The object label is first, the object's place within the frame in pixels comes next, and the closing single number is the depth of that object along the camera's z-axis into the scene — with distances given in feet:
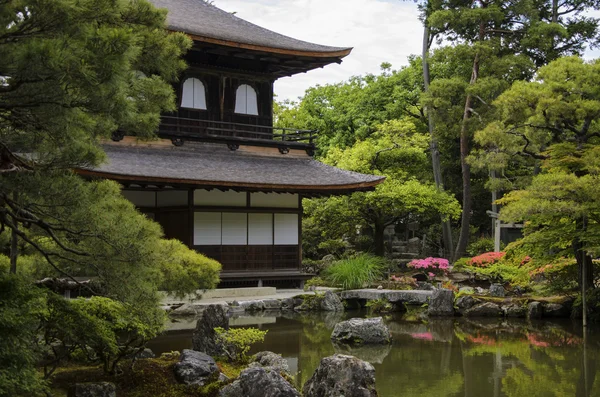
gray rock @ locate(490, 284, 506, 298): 61.26
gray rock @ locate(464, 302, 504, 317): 57.52
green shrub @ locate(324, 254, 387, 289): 66.85
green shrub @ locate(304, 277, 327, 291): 70.74
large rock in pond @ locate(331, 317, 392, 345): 43.68
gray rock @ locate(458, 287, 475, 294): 61.25
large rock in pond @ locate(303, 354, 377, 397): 26.20
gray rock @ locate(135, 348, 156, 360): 32.80
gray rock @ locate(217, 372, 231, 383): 27.41
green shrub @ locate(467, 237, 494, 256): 90.07
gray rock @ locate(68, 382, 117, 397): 24.91
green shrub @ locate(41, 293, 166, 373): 24.02
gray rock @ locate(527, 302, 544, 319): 56.24
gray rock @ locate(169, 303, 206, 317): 53.94
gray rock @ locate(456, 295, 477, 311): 58.13
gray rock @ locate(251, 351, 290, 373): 31.50
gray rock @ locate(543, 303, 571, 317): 56.29
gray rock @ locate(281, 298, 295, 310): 59.88
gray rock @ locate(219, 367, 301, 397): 24.94
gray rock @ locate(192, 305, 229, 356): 33.09
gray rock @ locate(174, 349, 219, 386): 27.76
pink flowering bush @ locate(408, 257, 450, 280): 72.18
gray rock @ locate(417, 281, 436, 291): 66.23
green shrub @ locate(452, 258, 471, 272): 74.13
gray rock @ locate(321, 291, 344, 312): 60.95
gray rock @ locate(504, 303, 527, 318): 57.00
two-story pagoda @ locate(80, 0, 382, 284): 61.62
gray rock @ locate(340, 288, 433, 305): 60.85
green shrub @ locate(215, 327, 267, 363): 32.58
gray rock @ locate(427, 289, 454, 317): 57.98
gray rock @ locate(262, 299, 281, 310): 58.54
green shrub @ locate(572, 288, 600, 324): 53.21
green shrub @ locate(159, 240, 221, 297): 31.27
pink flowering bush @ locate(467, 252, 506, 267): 69.72
